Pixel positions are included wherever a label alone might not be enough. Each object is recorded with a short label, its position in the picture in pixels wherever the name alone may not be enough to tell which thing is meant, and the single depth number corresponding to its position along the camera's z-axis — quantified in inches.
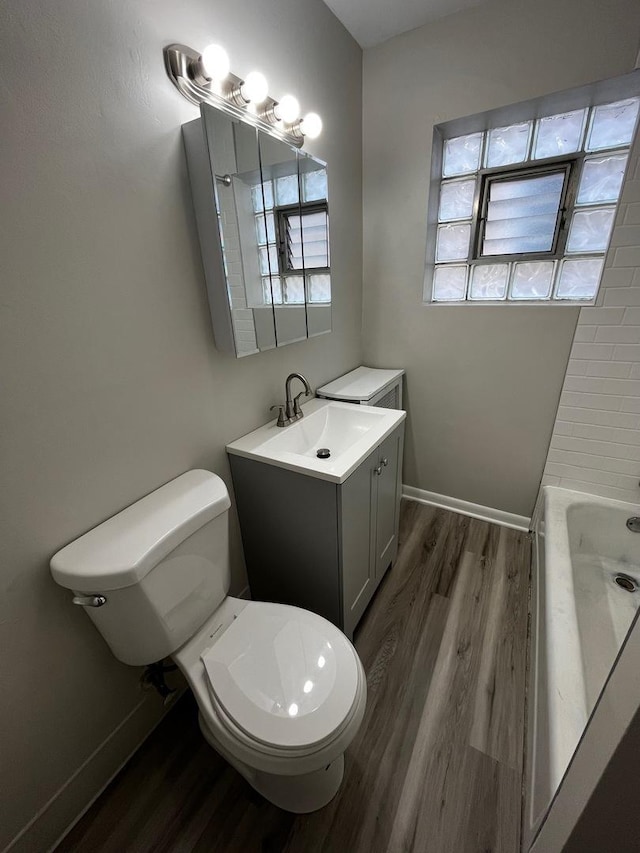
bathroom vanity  46.9
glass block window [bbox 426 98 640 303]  61.3
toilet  32.4
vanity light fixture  37.0
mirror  40.2
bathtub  35.5
